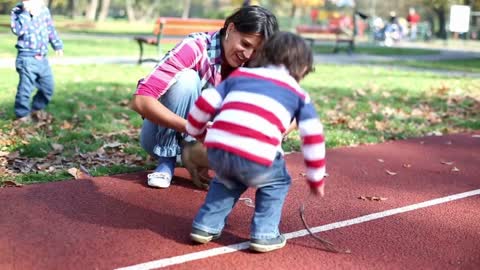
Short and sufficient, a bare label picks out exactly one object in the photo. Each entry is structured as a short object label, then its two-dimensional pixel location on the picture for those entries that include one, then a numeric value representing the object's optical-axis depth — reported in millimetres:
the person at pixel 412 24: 42188
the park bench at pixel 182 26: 15077
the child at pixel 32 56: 7119
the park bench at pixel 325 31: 21203
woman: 3885
